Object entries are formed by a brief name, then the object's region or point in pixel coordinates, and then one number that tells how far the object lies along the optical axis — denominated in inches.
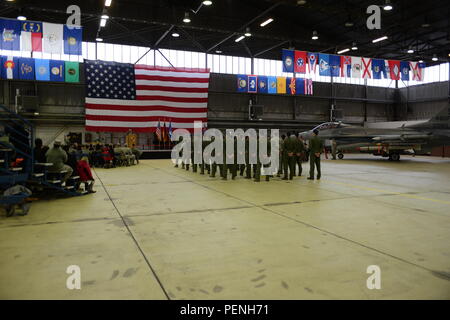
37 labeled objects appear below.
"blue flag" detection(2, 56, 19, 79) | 783.1
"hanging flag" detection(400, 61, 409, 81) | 919.7
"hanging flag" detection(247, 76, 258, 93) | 1043.9
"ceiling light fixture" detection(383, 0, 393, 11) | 596.7
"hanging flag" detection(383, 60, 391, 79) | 906.3
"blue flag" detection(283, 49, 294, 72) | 833.4
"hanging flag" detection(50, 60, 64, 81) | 808.9
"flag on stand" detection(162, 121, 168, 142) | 871.1
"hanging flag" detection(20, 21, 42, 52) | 642.8
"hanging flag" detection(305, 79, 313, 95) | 1061.9
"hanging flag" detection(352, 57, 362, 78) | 885.8
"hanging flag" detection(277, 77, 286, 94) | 1033.5
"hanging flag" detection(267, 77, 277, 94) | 1034.7
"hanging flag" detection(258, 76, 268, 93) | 1041.5
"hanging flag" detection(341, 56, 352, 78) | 878.4
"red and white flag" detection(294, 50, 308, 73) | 844.0
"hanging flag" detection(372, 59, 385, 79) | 899.4
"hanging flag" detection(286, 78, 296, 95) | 1043.9
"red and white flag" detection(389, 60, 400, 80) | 910.4
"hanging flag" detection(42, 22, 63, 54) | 646.5
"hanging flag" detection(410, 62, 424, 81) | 925.2
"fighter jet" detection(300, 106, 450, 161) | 653.9
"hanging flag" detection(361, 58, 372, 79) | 888.9
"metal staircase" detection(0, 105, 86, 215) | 203.8
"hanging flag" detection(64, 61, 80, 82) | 824.9
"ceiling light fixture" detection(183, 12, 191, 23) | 703.1
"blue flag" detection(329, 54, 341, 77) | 871.7
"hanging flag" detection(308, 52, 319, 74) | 859.4
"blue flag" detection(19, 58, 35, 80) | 793.0
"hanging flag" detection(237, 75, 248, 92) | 1045.8
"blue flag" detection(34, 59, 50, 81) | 796.6
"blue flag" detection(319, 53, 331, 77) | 866.9
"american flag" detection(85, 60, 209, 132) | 816.3
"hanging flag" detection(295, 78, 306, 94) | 1052.5
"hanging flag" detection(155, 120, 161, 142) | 857.4
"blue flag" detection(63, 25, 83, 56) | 655.1
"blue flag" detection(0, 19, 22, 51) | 629.9
